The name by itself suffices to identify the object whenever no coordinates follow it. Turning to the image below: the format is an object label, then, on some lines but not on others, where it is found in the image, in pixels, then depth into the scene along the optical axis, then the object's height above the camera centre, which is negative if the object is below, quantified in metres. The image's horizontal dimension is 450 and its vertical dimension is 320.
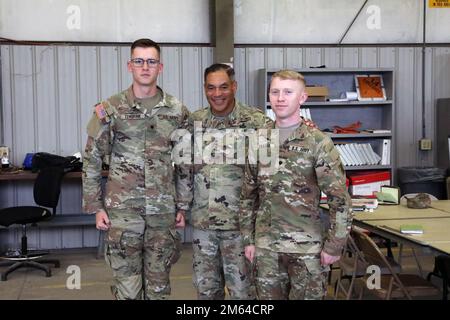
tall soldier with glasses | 3.56 -0.24
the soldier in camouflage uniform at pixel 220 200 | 3.62 -0.34
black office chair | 6.27 -0.69
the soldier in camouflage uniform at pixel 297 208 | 3.03 -0.33
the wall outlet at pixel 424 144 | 8.13 -0.03
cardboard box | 7.50 +0.61
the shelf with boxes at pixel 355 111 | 7.62 +0.40
